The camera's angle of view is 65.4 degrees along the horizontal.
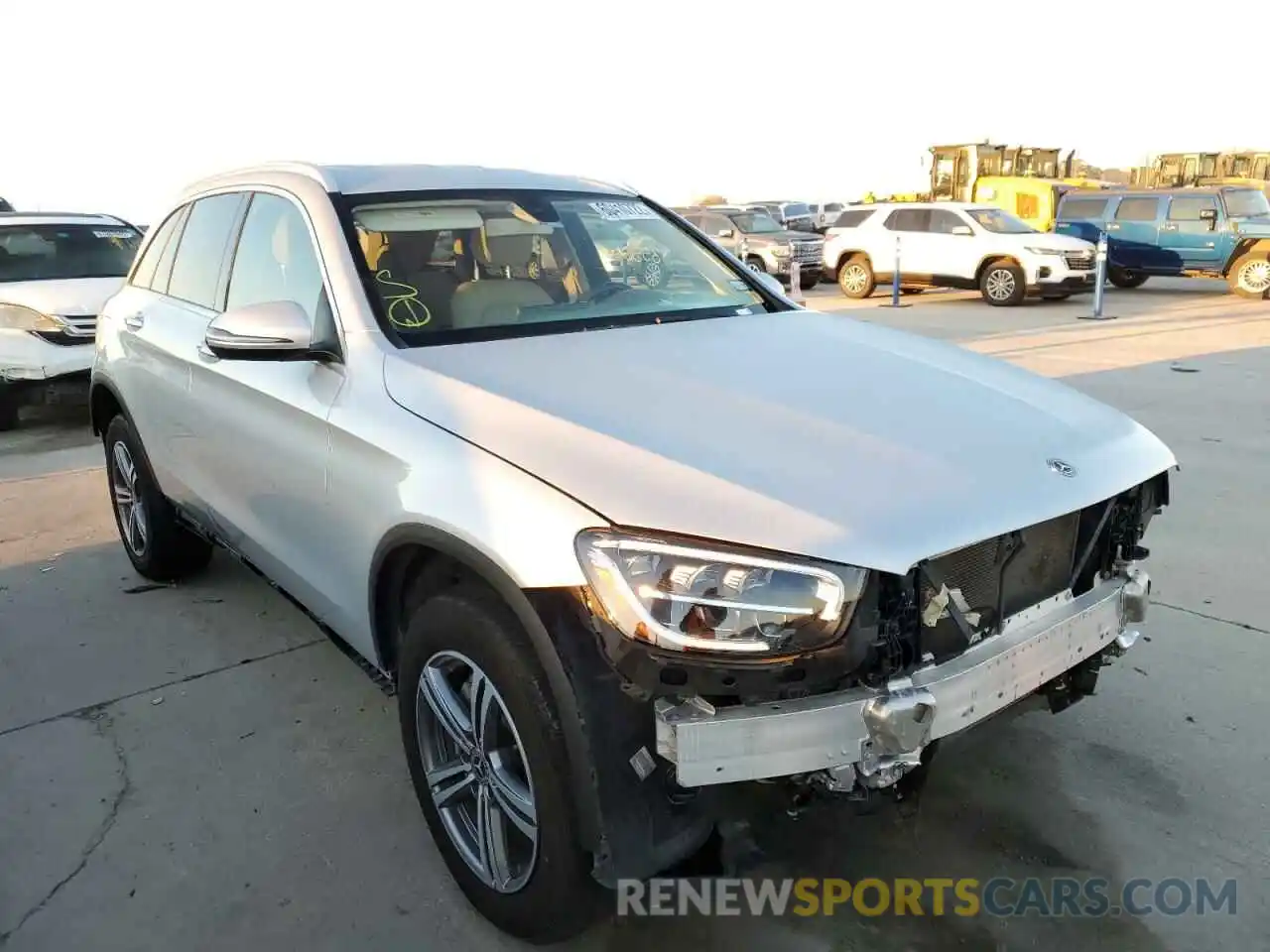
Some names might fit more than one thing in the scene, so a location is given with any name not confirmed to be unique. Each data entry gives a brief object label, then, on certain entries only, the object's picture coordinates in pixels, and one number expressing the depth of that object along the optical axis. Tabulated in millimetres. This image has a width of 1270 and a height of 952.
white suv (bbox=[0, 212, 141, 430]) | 8000
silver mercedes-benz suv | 1873
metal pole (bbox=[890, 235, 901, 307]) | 17328
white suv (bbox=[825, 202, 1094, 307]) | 16000
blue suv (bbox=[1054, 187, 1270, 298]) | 17031
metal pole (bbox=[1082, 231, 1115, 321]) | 14289
